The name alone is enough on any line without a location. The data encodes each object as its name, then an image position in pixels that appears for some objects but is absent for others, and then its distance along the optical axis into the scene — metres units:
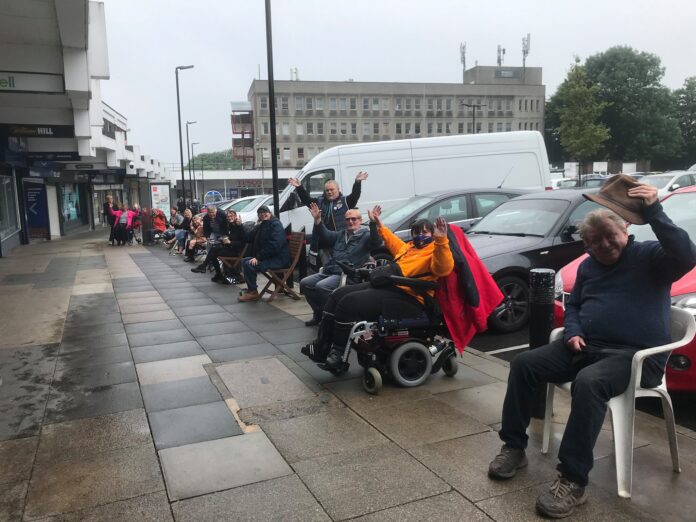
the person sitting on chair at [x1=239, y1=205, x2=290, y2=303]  8.88
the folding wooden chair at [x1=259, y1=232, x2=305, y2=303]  8.92
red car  3.99
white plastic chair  2.97
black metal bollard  3.98
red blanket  4.66
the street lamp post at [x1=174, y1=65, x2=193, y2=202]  31.25
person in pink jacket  21.41
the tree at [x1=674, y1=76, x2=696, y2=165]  65.75
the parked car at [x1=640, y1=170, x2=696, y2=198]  19.00
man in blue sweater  2.92
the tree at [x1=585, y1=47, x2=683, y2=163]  60.72
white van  12.44
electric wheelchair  4.72
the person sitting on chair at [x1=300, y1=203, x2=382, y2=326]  6.42
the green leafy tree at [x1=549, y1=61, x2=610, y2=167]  42.34
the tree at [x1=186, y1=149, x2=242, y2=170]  121.00
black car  6.66
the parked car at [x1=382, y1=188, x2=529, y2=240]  9.66
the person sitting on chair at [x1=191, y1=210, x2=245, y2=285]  11.01
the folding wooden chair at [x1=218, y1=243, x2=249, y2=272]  11.00
